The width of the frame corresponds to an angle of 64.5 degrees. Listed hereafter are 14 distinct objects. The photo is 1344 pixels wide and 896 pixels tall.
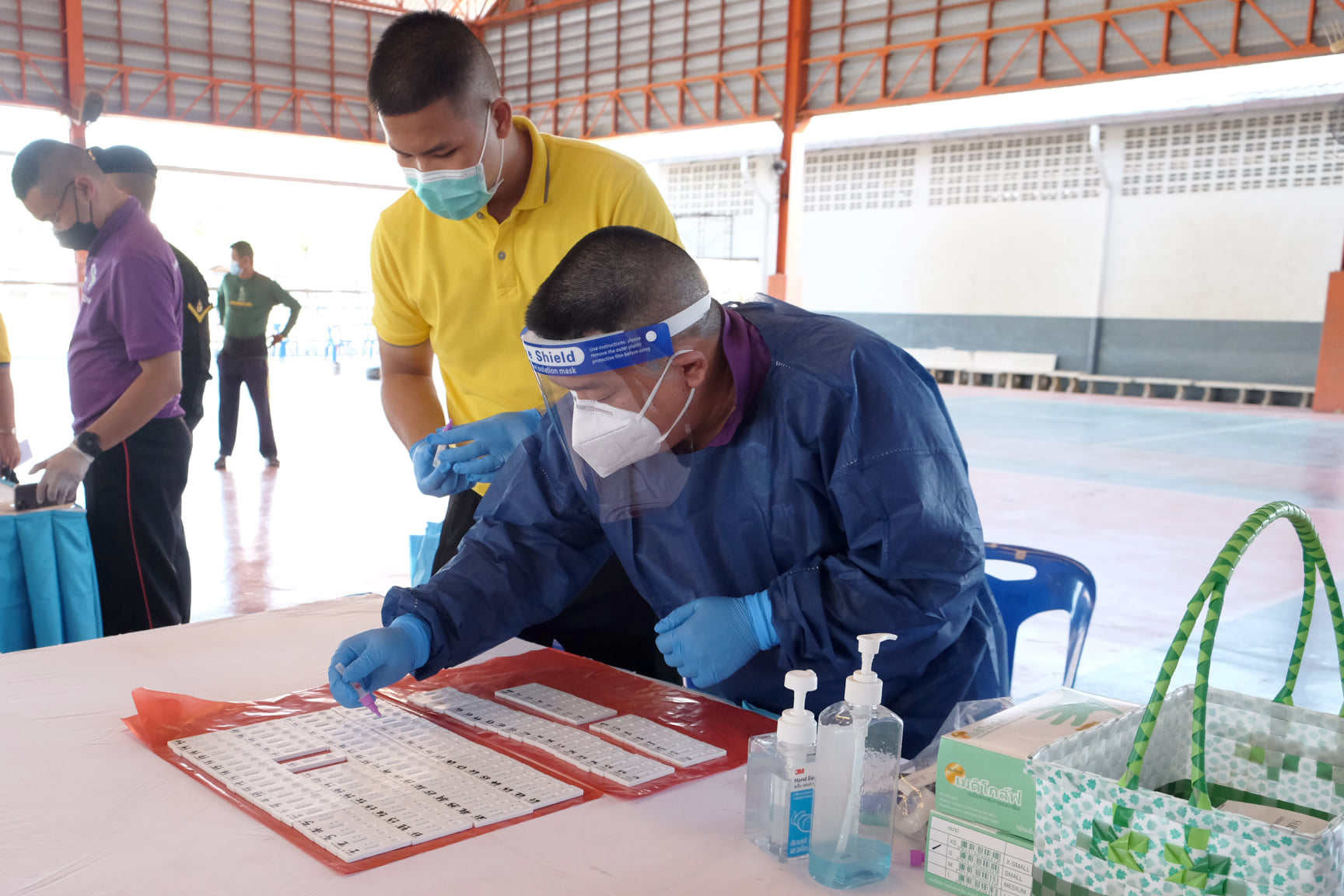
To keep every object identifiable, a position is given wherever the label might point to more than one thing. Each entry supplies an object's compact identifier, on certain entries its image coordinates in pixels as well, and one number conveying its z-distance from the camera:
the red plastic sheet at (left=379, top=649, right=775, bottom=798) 1.30
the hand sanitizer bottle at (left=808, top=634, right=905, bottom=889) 1.00
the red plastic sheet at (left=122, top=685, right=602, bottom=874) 1.19
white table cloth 1.01
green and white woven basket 0.77
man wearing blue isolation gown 1.32
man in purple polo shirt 2.61
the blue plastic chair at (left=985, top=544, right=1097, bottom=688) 1.95
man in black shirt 3.84
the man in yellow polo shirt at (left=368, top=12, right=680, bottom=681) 1.89
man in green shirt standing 7.03
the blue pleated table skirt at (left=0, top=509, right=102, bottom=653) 2.65
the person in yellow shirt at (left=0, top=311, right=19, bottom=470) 3.09
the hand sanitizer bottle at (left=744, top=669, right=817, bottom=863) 1.00
